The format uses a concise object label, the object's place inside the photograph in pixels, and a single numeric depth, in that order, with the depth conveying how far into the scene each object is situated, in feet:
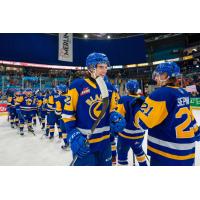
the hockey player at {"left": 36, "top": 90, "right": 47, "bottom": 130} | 22.26
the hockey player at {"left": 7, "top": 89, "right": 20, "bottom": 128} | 23.82
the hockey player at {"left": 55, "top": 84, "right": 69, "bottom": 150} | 15.10
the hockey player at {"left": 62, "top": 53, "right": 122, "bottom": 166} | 5.50
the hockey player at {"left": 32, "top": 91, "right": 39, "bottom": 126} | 21.66
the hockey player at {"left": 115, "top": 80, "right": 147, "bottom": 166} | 8.84
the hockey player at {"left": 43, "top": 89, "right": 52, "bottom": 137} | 17.59
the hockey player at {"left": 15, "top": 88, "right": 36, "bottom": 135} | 20.38
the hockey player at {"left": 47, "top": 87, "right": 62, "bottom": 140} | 17.19
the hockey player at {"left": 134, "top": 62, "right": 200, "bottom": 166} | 5.03
